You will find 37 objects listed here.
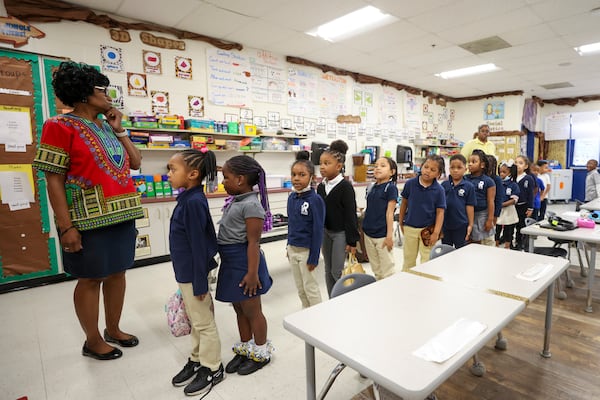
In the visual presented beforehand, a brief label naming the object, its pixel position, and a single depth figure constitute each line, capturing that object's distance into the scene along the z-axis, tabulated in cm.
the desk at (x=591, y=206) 391
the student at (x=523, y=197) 435
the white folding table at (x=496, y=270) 142
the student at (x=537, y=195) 490
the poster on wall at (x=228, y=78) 449
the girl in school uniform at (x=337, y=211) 229
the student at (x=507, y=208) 384
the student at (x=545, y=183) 548
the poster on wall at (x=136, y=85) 384
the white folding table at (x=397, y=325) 87
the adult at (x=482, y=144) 468
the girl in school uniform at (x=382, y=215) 252
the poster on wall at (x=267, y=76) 491
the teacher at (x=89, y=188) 174
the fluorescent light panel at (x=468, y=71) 604
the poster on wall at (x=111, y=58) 367
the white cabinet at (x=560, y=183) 903
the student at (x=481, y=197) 308
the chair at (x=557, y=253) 296
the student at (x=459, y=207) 284
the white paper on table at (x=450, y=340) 93
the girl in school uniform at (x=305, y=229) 205
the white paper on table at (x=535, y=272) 152
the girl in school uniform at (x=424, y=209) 256
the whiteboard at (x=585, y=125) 888
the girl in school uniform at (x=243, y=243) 170
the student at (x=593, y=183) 629
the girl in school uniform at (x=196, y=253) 160
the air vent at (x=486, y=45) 468
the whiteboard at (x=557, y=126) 925
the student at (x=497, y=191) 321
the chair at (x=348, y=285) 132
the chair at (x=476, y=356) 186
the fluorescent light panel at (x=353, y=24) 382
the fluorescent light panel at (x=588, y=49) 504
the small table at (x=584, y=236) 256
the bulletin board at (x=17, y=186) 311
